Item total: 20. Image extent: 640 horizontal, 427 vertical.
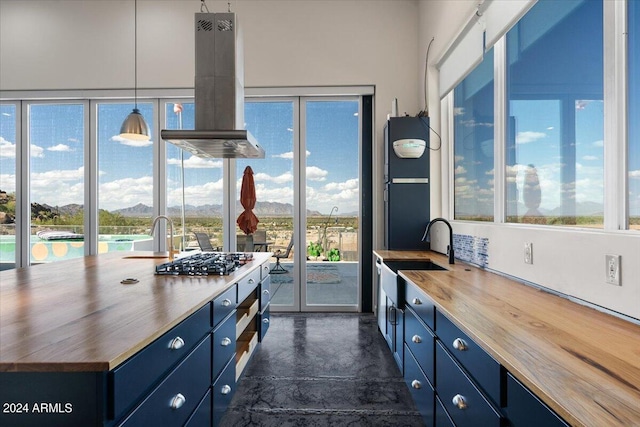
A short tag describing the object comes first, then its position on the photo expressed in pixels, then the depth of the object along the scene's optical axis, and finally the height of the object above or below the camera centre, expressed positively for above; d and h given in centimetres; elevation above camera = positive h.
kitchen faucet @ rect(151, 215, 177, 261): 277 -30
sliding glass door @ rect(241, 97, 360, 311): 437 +35
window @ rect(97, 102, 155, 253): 447 +44
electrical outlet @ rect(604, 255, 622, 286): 131 -22
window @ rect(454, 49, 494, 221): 269 +59
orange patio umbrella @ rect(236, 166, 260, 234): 391 +11
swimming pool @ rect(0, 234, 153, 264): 452 -44
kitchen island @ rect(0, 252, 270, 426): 89 -38
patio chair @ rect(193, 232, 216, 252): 445 -37
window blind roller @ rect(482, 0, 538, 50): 211 +129
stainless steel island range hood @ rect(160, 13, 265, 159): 266 +107
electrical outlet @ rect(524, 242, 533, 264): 189 -22
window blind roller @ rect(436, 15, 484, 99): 269 +137
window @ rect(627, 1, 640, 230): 135 +38
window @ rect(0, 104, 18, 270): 451 +40
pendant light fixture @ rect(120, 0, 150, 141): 321 +80
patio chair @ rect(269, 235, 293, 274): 441 -56
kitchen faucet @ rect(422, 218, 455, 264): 275 -31
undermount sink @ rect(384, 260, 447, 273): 312 -48
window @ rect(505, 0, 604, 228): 158 +52
